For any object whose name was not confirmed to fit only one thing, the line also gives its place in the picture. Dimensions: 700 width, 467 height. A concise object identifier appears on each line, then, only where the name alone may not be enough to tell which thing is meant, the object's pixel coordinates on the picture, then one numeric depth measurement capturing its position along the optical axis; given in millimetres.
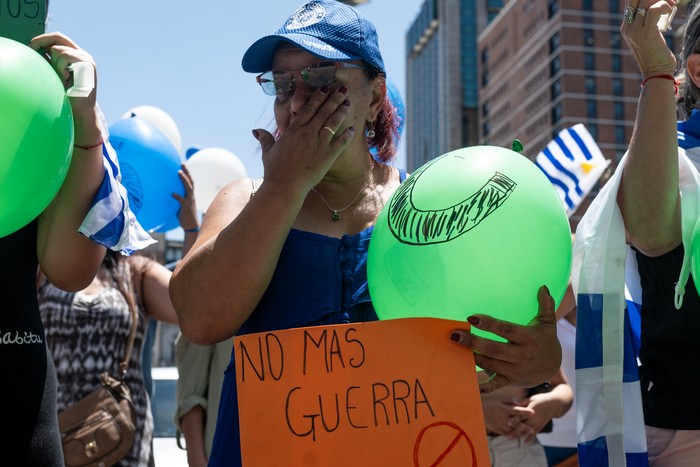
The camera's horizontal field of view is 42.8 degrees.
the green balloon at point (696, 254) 1902
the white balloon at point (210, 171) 5961
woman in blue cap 1753
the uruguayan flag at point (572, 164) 5711
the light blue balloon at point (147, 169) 4156
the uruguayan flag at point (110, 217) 1924
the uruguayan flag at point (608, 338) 1992
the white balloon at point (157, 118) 5343
